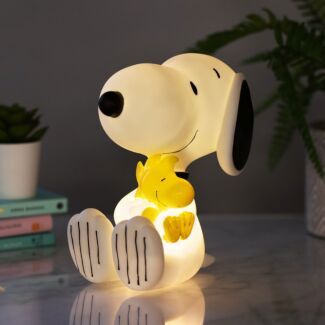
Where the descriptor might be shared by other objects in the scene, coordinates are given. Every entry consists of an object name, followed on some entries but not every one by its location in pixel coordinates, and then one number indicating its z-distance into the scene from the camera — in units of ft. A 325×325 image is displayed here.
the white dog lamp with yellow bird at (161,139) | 4.01
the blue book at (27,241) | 4.73
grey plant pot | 4.85
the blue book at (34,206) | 4.70
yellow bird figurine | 4.02
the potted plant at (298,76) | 4.66
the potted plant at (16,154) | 4.78
